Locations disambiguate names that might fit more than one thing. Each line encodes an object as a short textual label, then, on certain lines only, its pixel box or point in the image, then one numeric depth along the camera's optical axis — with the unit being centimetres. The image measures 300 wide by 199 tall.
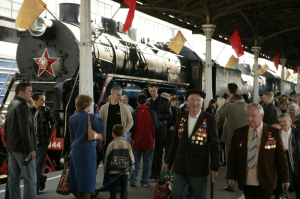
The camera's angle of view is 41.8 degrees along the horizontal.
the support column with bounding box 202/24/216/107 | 1520
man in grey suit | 659
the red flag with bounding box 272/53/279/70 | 2575
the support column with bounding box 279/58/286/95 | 2886
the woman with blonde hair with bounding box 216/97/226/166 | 911
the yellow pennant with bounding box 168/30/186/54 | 1441
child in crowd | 539
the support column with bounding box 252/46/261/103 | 2285
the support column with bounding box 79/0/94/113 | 776
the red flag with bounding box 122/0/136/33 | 902
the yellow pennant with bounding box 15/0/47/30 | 774
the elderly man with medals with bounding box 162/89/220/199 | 417
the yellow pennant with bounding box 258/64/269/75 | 2831
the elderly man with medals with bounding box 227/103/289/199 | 382
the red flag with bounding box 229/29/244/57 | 1762
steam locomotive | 835
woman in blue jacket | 501
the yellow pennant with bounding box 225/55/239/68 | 2003
